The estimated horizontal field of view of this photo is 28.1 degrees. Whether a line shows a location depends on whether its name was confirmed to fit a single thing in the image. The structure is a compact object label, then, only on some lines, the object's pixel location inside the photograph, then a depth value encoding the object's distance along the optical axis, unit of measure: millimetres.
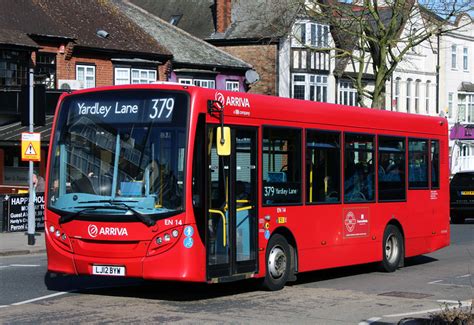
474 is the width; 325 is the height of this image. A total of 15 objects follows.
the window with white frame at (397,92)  61312
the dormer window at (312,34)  52219
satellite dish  41822
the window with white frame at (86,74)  41031
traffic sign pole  23370
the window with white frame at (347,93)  56219
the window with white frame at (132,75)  42625
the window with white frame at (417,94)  63688
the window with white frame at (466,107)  68562
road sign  23550
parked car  35031
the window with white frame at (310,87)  52625
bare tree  36531
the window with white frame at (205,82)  46803
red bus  12320
